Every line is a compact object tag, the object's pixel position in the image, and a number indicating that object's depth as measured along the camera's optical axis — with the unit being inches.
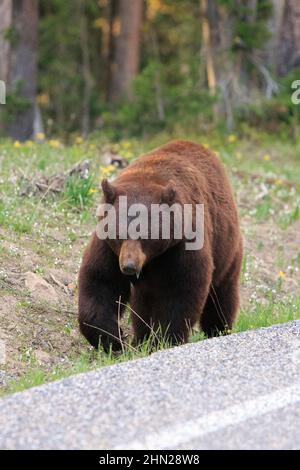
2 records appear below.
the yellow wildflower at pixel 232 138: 668.7
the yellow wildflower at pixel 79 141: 517.0
